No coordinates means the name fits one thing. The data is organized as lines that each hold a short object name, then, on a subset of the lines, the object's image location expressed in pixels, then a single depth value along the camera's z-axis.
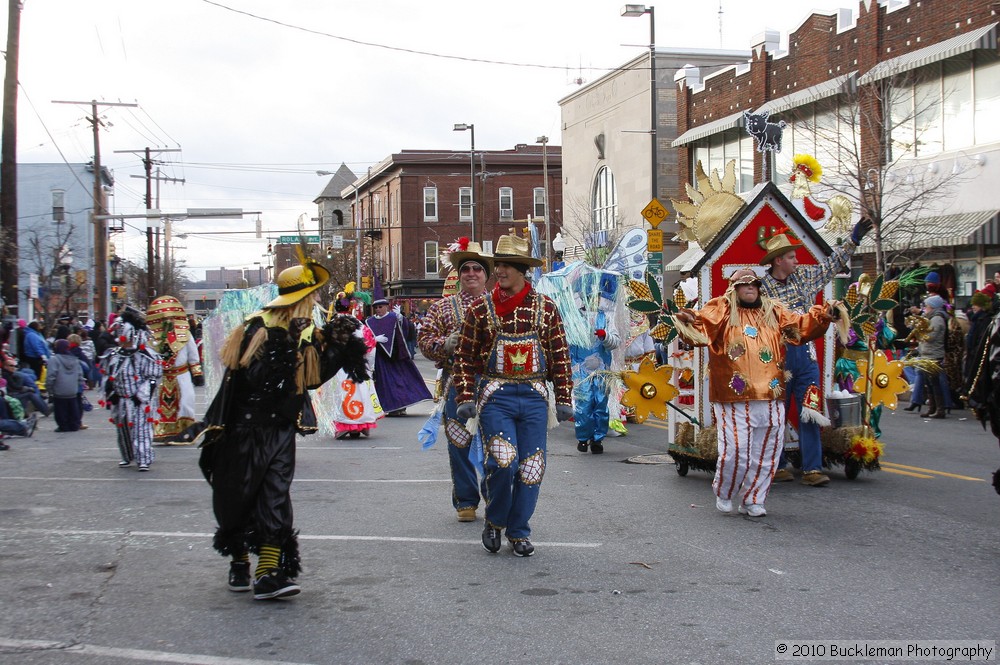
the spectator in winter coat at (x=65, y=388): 15.87
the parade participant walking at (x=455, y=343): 7.74
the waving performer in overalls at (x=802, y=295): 8.77
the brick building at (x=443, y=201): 65.88
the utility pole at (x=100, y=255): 38.88
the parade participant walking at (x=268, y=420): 5.65
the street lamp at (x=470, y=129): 45.61
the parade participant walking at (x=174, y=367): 12.25
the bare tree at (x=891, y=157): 21.97
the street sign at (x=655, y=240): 17.16
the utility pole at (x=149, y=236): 48.33
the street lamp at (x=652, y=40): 24.95
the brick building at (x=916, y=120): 21.80
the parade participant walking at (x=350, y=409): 14.24
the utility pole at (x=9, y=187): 19.55
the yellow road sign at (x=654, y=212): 16.86
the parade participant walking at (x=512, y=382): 6.67
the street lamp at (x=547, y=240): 39.83
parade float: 9.16
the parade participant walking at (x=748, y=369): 7.66
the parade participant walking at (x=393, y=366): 15.43
